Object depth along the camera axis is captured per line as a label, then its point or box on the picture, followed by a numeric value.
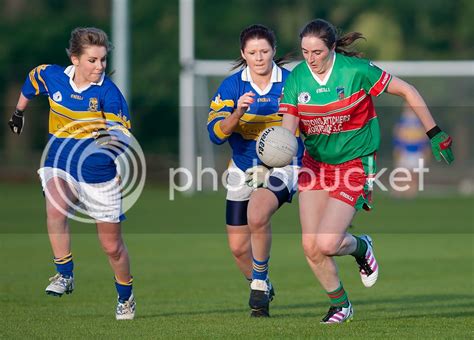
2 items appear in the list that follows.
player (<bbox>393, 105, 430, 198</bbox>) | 49.84
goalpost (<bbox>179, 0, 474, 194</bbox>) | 52.84
